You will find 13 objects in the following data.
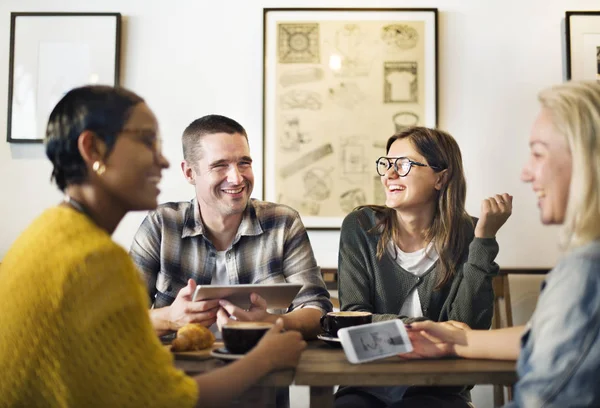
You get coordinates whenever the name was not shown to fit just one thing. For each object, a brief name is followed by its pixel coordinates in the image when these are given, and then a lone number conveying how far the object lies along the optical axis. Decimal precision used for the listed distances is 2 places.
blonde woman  1.08
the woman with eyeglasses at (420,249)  2.00
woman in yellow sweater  1.04
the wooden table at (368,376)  1.30
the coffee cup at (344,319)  1.61
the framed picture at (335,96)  3.05
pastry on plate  1.55
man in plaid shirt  2.12
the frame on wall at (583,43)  3.05
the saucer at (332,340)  1.60
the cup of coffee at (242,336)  1.41
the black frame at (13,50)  3.05
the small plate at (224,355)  1.38
